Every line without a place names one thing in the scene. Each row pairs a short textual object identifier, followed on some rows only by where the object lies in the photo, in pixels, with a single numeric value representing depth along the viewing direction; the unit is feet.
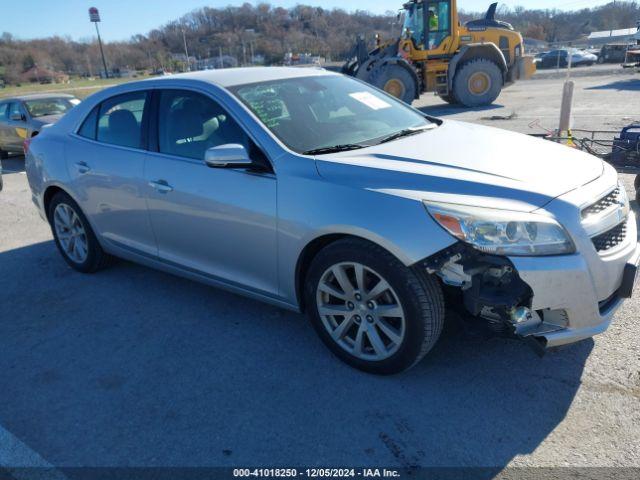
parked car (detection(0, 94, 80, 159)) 38.04
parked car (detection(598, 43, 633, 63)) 132.46
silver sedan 8.42
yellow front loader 53.67
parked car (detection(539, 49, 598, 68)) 133.18
